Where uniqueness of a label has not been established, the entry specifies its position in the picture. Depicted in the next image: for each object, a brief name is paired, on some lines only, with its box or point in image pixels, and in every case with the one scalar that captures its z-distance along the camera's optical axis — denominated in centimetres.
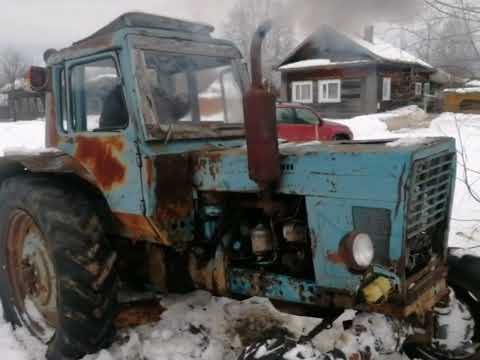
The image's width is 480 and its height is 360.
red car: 1227
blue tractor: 255
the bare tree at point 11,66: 6372
